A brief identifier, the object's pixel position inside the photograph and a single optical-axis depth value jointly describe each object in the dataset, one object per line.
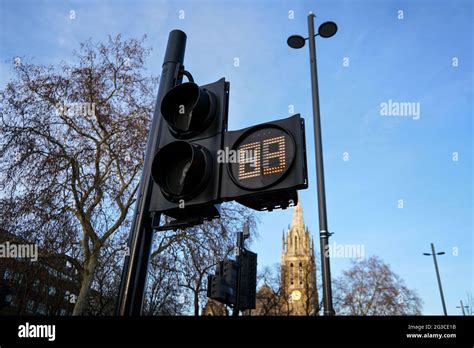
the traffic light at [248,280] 6.87
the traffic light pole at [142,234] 2.49
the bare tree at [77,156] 14.21
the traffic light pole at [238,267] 6.71
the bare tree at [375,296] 39.59
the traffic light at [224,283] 6.54
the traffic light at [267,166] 2.52
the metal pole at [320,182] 4.91
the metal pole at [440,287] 33.24
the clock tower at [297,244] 91.13
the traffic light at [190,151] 2.74
